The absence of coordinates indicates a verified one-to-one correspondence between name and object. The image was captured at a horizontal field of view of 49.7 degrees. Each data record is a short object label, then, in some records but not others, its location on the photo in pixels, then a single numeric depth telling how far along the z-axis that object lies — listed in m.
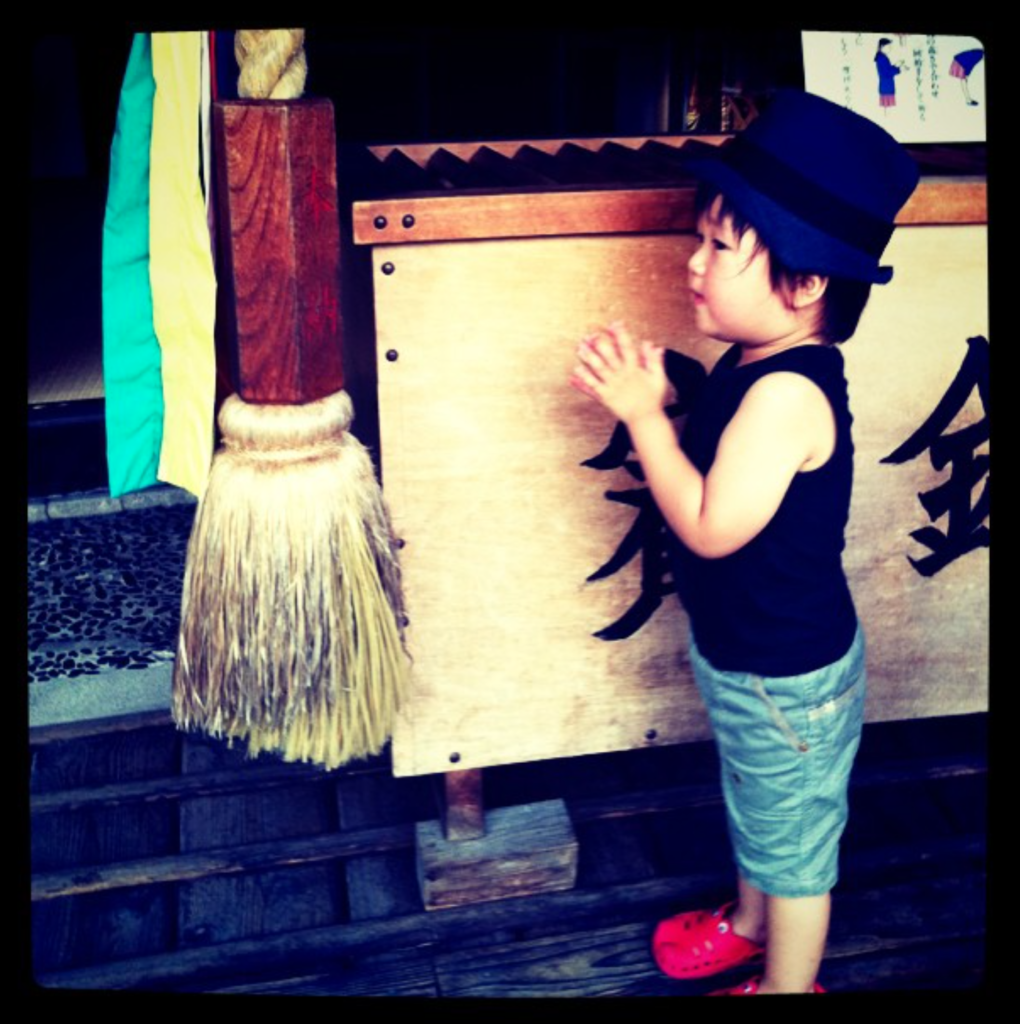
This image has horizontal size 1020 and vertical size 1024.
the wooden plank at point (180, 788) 2.07
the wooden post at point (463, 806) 1.92
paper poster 1.77
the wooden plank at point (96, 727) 2.28
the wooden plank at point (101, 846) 1.82
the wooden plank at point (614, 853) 1.98
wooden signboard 1.64
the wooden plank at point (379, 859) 1.91
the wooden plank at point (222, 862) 1.89
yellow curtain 1.51
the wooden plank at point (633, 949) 1.76
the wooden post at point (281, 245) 1.37
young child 1.36
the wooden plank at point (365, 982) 1.72
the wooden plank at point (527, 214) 1.56
